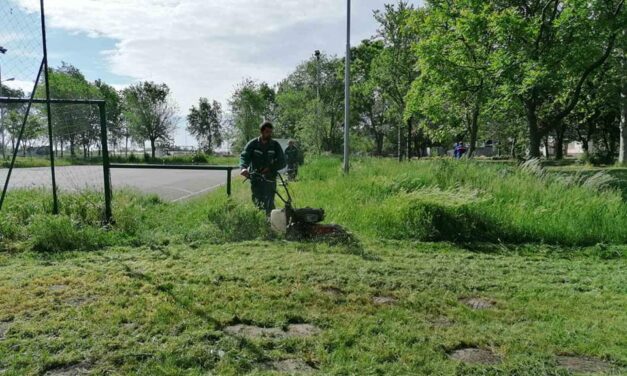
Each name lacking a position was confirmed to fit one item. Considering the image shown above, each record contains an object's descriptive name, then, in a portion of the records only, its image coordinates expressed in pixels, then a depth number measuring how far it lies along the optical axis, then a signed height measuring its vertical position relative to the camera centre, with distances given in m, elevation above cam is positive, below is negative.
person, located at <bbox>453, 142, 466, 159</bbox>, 27.38 -0.12
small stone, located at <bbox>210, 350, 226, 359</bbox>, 3.14 -1.34
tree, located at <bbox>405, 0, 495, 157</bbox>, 18.50 +3.85
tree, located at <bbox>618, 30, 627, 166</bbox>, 25.61 +1.26
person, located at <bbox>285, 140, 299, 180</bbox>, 16.30 -0.32
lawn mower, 6.85 -1.08
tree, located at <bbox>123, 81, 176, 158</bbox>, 50.41 +3.96
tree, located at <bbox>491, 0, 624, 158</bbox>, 15.99 +3.69
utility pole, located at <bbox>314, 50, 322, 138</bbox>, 34.12 +2.69
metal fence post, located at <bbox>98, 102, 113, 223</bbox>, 7.46 -0.15
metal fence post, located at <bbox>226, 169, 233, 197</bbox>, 9.33 -0.59
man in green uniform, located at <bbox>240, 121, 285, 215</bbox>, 7.52 -0.14
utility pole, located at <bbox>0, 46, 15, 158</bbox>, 6.63 +0.53
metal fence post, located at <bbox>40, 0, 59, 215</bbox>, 7.10 +0.60
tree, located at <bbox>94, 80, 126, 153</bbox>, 56.09 +4.64
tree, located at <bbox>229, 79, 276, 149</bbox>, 45.94 +3.85
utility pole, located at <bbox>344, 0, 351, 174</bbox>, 16.98 +2.82
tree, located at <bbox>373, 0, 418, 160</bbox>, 28.98 +5.98
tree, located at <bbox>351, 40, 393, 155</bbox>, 34.58 +5.05
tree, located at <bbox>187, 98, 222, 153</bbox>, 66.25 +4.16
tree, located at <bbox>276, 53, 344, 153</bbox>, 48.03 +5.63
